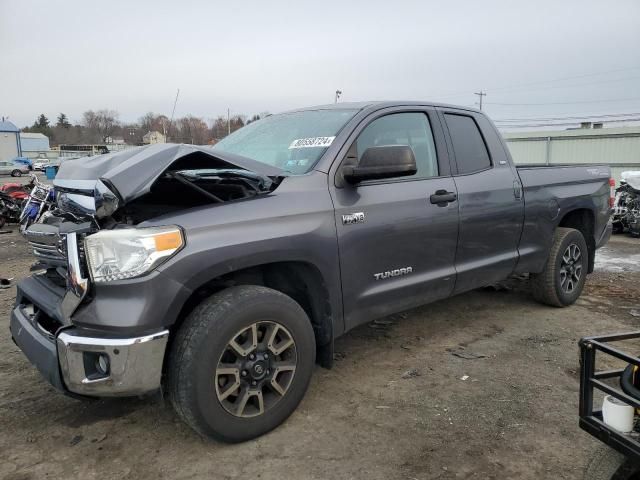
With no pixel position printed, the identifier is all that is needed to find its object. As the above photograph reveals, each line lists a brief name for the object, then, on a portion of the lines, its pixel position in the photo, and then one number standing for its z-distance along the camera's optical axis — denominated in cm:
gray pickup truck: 247
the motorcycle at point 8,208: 1198
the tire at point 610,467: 193
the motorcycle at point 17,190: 1236
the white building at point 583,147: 1777
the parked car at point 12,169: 4412
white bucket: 185
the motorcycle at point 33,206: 849
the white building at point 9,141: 6631
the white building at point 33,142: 7575
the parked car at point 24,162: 4641
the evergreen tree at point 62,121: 10741
